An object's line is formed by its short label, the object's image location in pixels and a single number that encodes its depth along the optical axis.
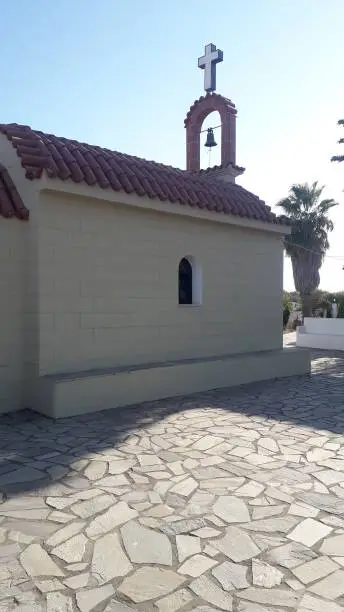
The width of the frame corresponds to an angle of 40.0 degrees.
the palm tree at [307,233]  22.88
